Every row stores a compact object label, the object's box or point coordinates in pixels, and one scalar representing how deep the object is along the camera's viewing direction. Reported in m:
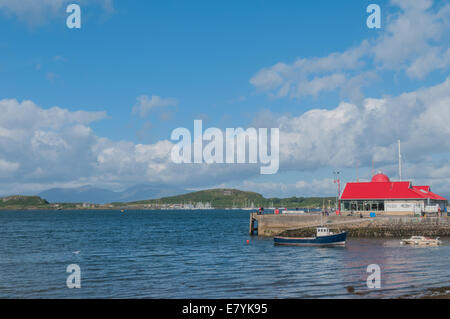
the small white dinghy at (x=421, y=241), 58.59
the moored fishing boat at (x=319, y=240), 60.22
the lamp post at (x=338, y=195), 79.93
